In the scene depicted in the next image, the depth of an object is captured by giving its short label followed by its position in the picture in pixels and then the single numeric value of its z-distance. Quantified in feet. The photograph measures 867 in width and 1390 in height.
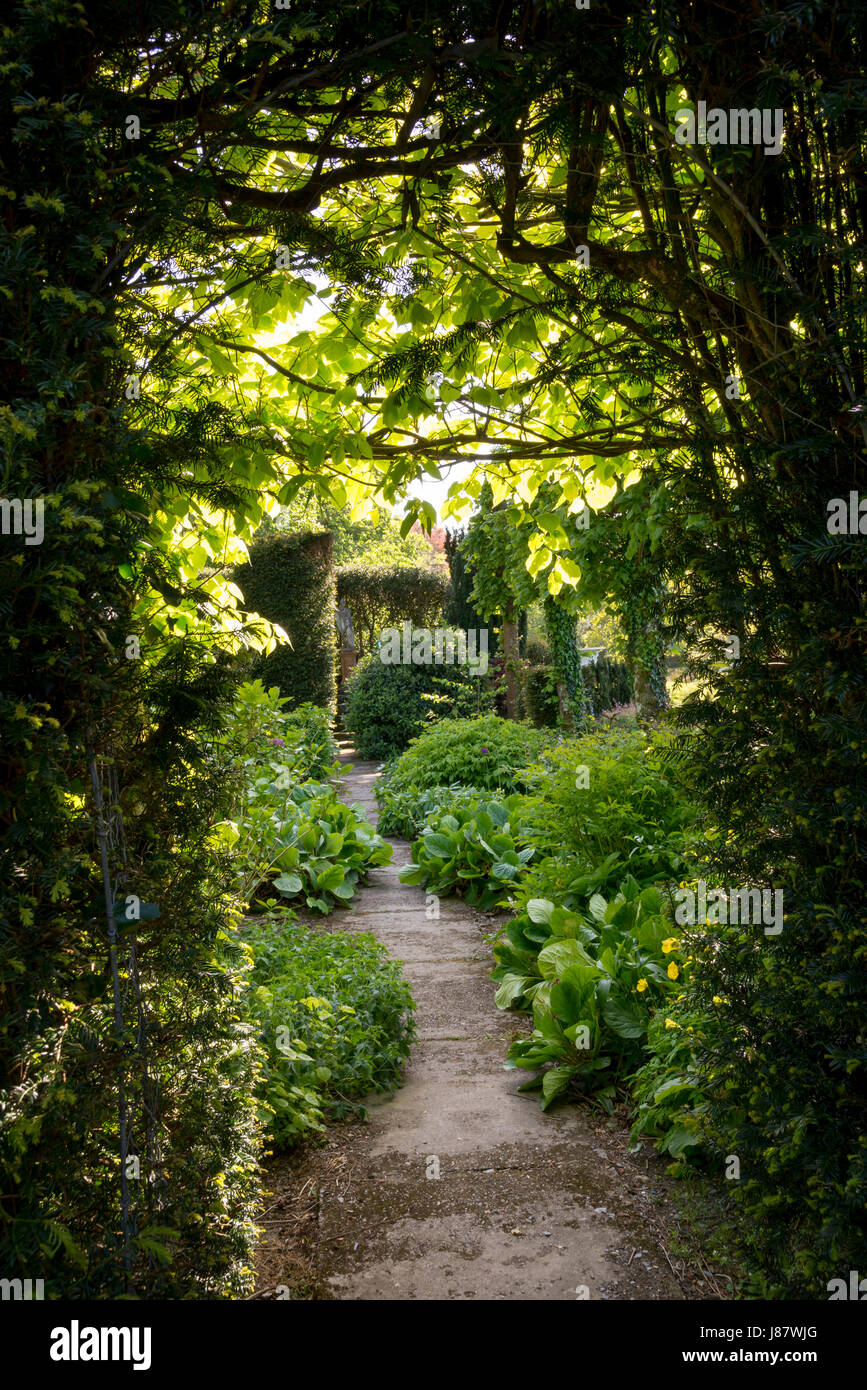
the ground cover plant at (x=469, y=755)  33.63
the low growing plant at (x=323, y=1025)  12.26
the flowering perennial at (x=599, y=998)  13.23
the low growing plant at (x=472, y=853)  23.96
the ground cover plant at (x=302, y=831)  19.29
